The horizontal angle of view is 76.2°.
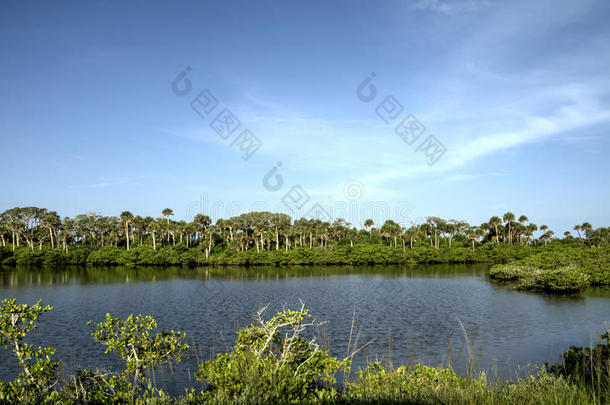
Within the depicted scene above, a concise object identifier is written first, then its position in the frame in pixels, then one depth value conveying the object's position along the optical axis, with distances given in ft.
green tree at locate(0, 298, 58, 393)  29.32
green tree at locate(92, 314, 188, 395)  32.19
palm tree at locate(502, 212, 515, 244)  333.01
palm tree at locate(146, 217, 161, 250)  296.71
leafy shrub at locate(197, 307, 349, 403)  23.51
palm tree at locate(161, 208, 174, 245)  314.35
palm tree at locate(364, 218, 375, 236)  370.94
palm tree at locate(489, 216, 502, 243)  338.91
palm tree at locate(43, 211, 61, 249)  305.73
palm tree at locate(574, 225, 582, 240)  330.91
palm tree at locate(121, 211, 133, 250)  293.78
